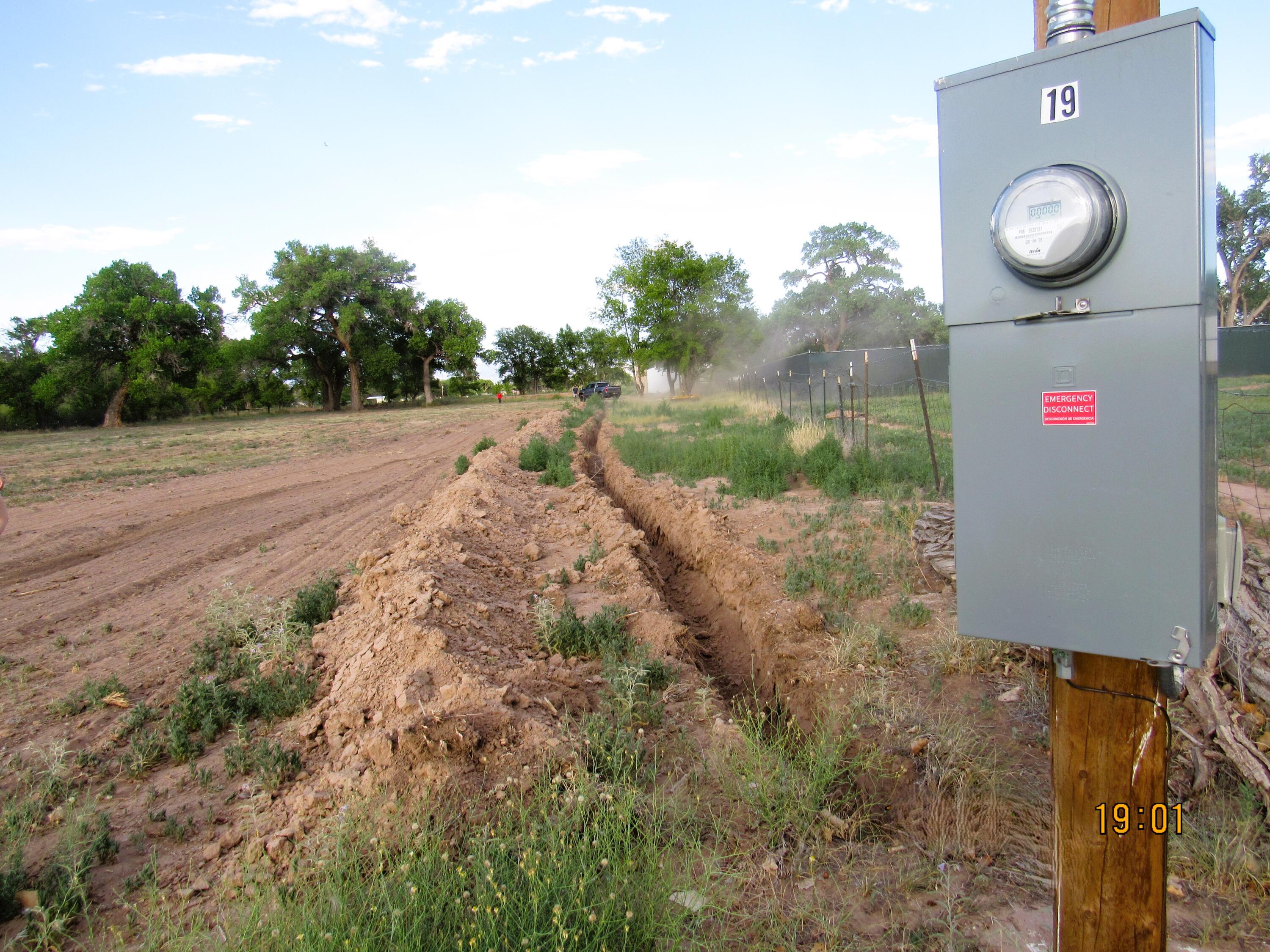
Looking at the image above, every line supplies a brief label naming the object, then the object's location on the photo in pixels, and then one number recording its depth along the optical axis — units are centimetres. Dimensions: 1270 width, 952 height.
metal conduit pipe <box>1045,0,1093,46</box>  159
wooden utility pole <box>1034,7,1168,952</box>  173
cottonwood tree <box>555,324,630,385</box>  7681
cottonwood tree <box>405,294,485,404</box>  4984
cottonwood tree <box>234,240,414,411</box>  4441
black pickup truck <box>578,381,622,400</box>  4784
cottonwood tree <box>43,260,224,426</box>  3684
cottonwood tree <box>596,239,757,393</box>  4166
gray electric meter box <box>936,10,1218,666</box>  147
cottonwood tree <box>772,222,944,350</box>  4453
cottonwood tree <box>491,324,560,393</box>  7775
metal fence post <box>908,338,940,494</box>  810
